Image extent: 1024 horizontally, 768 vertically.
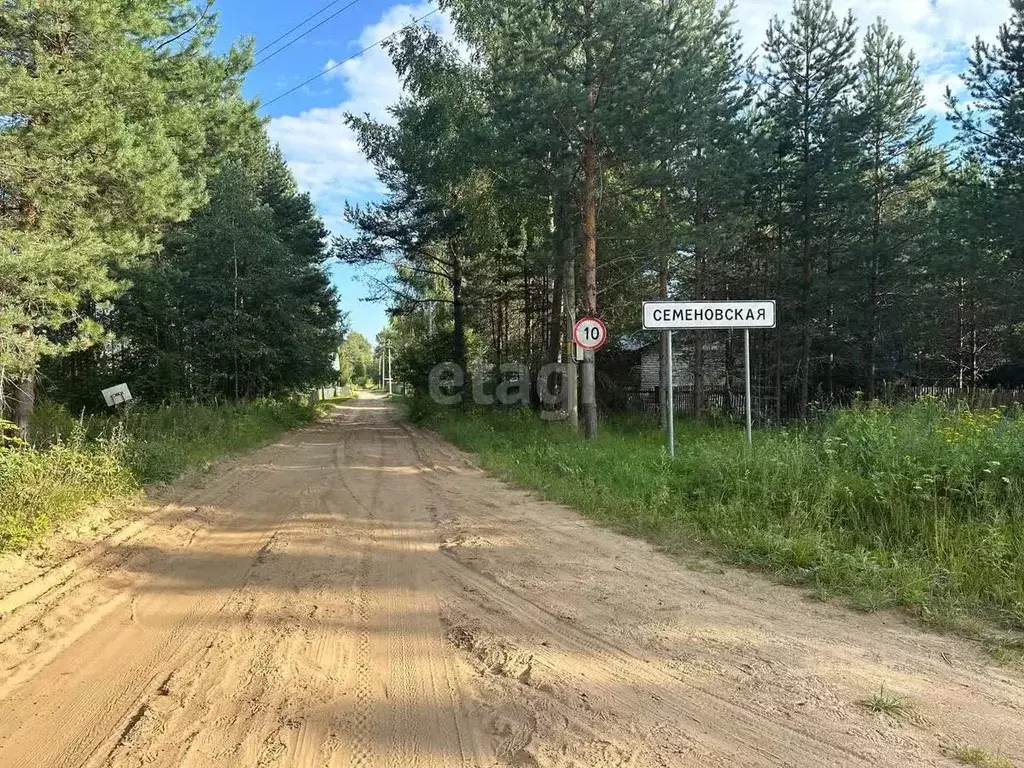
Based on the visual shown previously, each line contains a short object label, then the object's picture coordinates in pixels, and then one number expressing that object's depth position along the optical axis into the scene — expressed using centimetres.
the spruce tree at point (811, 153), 2130
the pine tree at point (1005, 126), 1731
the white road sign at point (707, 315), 1017
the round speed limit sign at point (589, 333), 1315
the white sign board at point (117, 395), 1323
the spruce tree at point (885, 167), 2167
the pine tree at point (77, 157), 891
